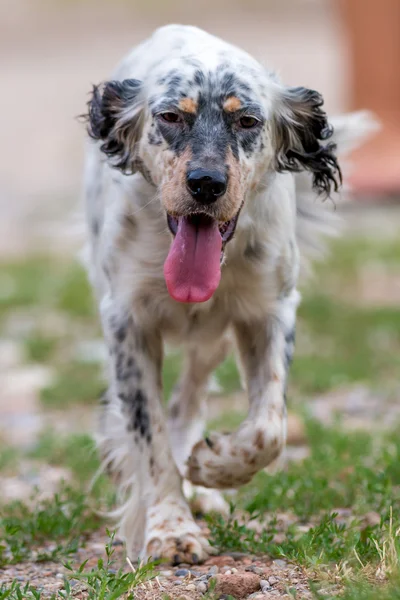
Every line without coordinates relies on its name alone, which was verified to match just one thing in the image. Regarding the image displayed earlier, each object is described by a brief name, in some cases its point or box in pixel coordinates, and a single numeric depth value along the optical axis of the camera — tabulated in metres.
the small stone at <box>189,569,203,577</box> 7.22
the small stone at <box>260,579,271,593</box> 6.74
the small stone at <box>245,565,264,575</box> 7.09
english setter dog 7.73
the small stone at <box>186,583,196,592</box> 6.82
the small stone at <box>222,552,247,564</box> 7.59
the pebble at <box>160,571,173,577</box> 7.31
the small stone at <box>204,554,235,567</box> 7.52
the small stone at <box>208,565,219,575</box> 7.25
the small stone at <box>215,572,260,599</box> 6.69
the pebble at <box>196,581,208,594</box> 6.79
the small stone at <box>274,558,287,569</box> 7.09
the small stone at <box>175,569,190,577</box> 7.31
